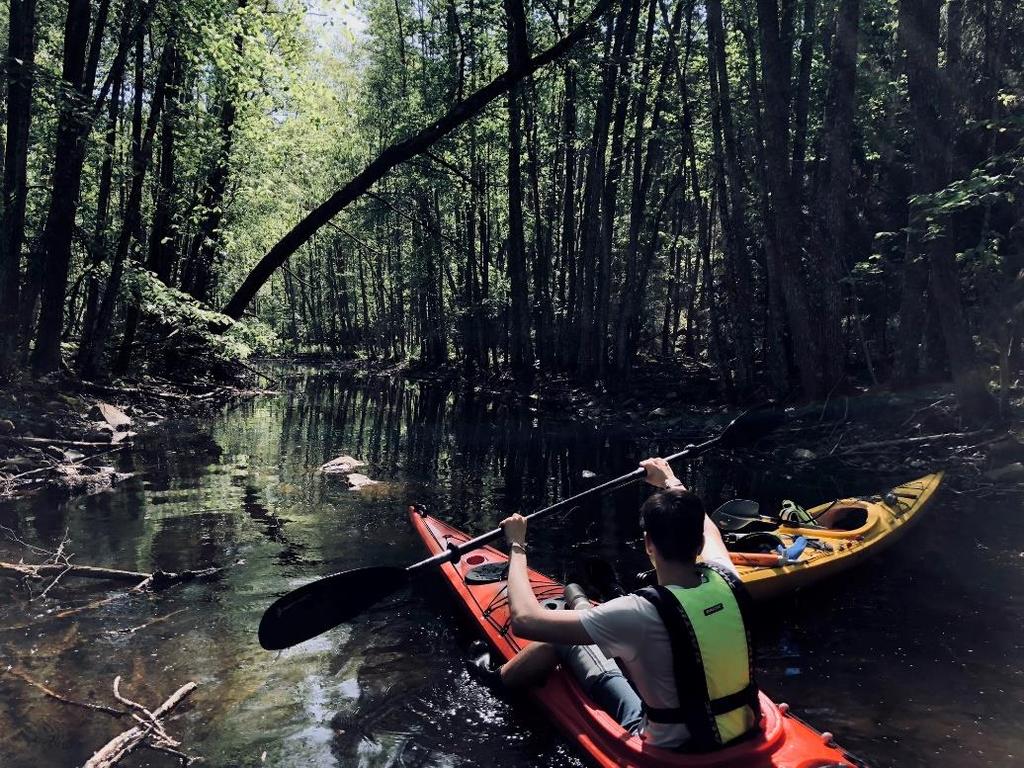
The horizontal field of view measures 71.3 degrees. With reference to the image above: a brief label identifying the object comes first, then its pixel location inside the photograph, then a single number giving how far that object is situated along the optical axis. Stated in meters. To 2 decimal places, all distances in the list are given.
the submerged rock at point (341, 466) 11.80
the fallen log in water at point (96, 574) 6.27
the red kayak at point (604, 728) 3.04
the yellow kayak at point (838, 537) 6.00
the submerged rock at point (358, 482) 10.64
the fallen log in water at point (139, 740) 3.71
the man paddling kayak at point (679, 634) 2.81
